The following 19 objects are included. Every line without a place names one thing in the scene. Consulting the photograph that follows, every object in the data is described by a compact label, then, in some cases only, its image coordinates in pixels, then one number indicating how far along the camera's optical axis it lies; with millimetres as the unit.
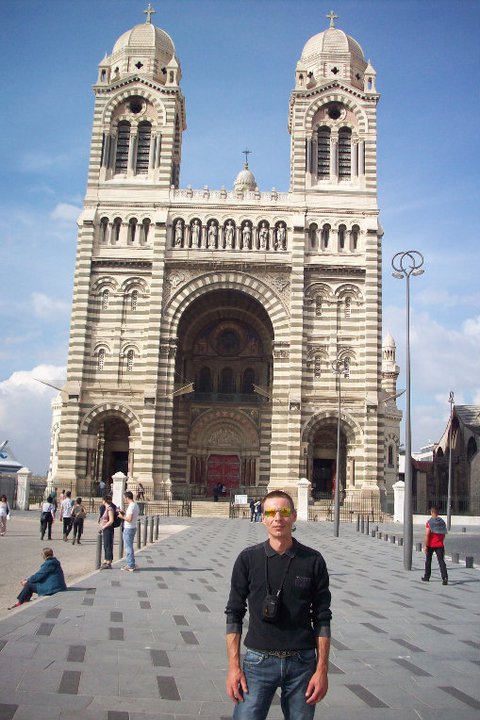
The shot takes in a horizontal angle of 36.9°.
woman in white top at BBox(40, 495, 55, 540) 23117
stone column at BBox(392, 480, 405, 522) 39531
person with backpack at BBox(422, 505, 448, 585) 15245
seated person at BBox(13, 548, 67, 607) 11789
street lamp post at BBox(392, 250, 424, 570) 17562
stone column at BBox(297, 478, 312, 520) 38656
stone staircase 40594
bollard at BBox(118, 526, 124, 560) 17912
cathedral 41875
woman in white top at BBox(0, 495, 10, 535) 24297
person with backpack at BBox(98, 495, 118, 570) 15754
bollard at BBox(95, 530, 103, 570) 15555
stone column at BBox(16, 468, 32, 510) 40538
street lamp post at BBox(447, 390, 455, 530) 35531
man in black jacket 4523
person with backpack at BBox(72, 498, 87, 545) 22688
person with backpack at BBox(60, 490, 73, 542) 23594
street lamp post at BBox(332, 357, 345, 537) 27316
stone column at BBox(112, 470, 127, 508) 38062
